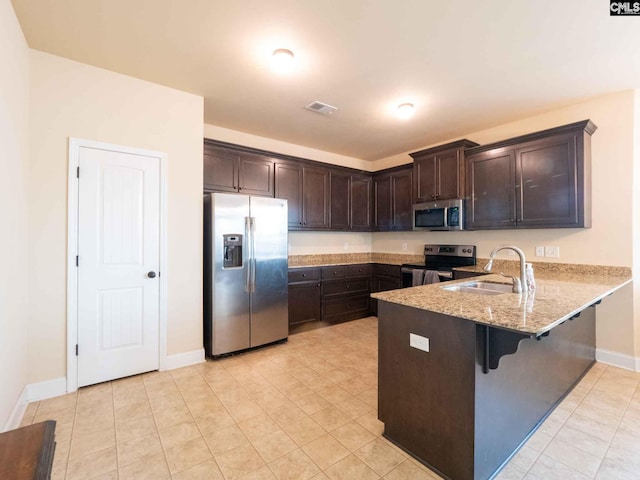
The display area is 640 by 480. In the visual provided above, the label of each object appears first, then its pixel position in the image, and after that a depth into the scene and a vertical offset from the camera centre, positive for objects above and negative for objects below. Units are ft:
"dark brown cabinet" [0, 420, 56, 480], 2.39 -1.80
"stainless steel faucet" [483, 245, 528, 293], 6.75 -0.92
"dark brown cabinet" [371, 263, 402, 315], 15.25 -1.87
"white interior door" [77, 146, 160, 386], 8.52 -0.60
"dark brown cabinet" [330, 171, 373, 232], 15.76 +2.26
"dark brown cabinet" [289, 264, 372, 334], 13.64 -2.54
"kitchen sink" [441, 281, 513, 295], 7.75 -1.20
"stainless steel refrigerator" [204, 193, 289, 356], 10.56 -1.04
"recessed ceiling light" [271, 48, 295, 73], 7.77 +4.93
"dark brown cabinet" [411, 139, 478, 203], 12.75 +3.15
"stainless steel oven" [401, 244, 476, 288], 13.10 -0.98
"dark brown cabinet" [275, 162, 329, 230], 13.87 +2.41
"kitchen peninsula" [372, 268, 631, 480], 4.96 -2.44
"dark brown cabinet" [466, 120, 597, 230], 9.93 +2.23
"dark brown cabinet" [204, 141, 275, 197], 11.82 +2.99
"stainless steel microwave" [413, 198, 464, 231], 12.78 +1.23
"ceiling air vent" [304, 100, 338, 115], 10.73 +4.95
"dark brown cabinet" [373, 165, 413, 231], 15.42 +2.36
